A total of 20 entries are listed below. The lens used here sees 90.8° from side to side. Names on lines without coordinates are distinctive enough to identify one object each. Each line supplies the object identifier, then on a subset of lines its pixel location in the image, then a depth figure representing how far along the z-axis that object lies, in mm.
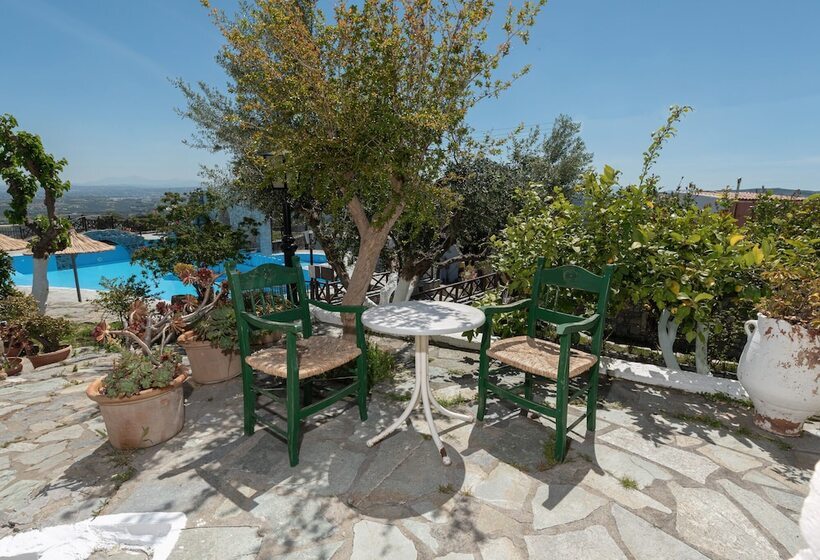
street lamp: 4977
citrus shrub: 3404
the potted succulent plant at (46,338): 6141
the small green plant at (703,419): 3127
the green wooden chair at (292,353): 2557
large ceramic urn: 2768
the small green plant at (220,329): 3756
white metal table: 2604
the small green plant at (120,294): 6414
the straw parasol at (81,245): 9525
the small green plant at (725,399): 3431
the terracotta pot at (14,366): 5284
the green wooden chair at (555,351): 2525
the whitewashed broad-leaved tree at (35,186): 7527
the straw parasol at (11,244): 8614
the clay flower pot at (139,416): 2705
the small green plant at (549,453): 2613
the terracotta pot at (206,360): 3805
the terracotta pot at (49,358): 6102
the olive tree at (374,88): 3262
